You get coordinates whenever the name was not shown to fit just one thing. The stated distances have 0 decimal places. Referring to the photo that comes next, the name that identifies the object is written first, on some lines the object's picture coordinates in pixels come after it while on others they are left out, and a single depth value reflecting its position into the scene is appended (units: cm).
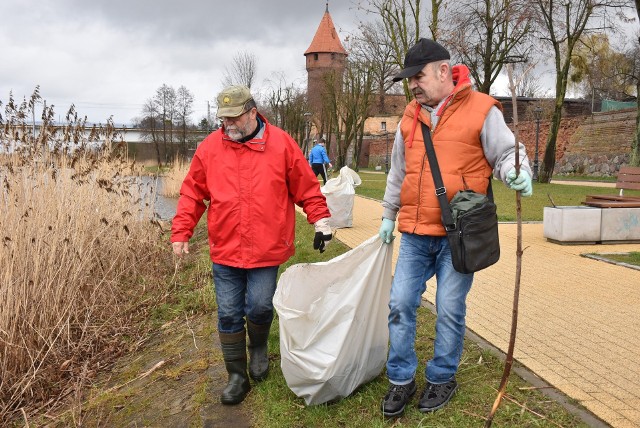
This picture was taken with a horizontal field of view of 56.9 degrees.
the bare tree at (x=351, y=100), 3955
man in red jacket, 343
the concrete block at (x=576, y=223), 825
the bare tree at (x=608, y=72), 3888
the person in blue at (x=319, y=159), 1772
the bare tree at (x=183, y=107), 5666
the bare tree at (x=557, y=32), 2226
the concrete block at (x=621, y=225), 836
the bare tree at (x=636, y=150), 1819
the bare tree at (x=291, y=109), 4775
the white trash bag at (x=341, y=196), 1013
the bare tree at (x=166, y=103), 5644
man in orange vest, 291
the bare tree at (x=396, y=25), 2378
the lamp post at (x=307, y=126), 3887
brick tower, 6606
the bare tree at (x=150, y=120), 5316
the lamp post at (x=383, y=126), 6125
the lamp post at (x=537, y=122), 2652
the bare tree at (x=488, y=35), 2081
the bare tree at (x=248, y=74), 4741
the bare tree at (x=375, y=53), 2947
